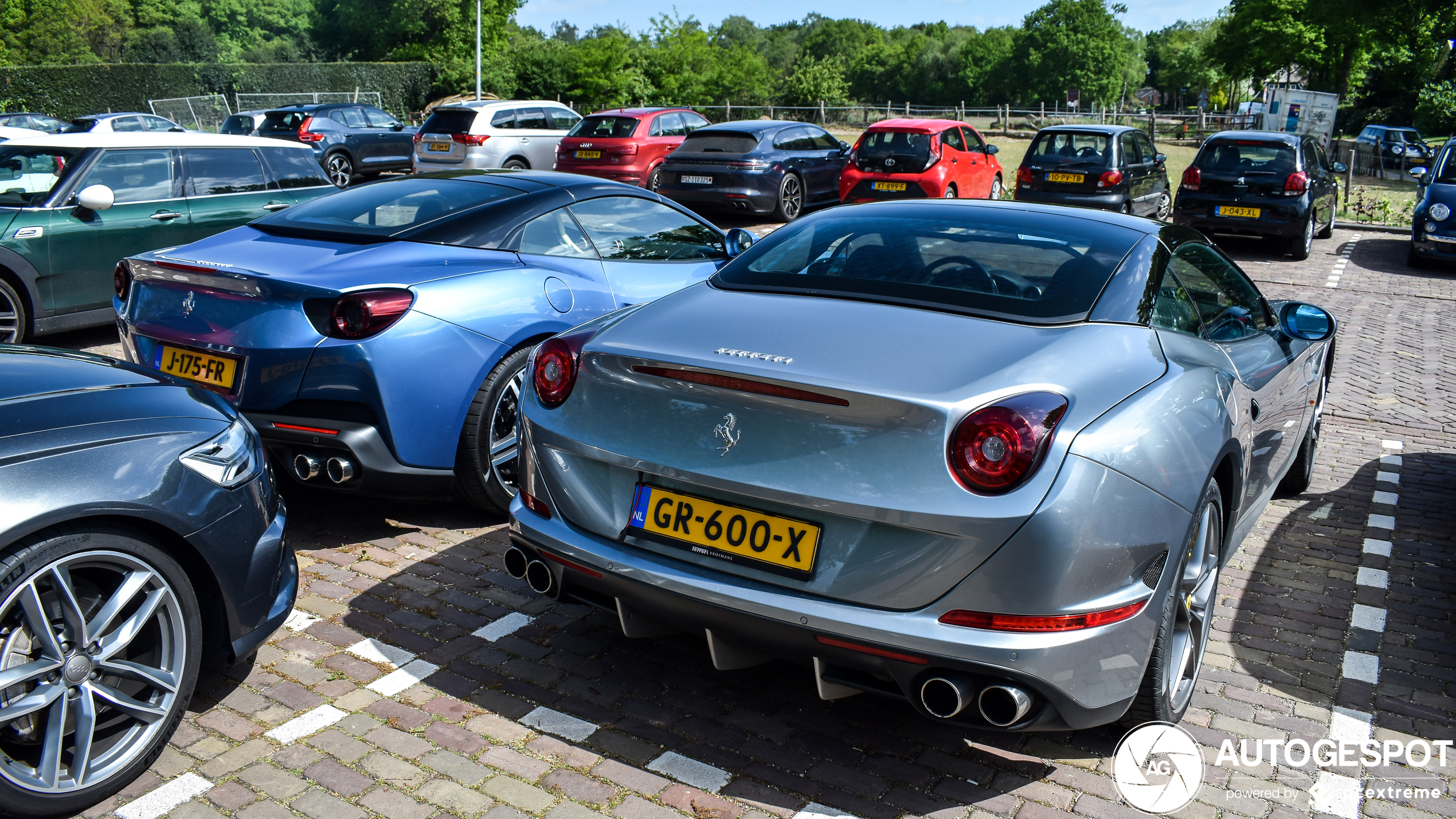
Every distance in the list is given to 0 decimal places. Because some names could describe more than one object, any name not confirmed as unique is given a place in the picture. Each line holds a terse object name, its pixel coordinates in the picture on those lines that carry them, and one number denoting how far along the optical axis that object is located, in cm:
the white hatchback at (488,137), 1831
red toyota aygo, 1485
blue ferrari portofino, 407
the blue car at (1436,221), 1340
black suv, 2200
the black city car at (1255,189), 1400
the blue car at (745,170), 1512
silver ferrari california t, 248
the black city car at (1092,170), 1442
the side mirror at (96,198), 732
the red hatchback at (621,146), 1708
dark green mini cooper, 744
